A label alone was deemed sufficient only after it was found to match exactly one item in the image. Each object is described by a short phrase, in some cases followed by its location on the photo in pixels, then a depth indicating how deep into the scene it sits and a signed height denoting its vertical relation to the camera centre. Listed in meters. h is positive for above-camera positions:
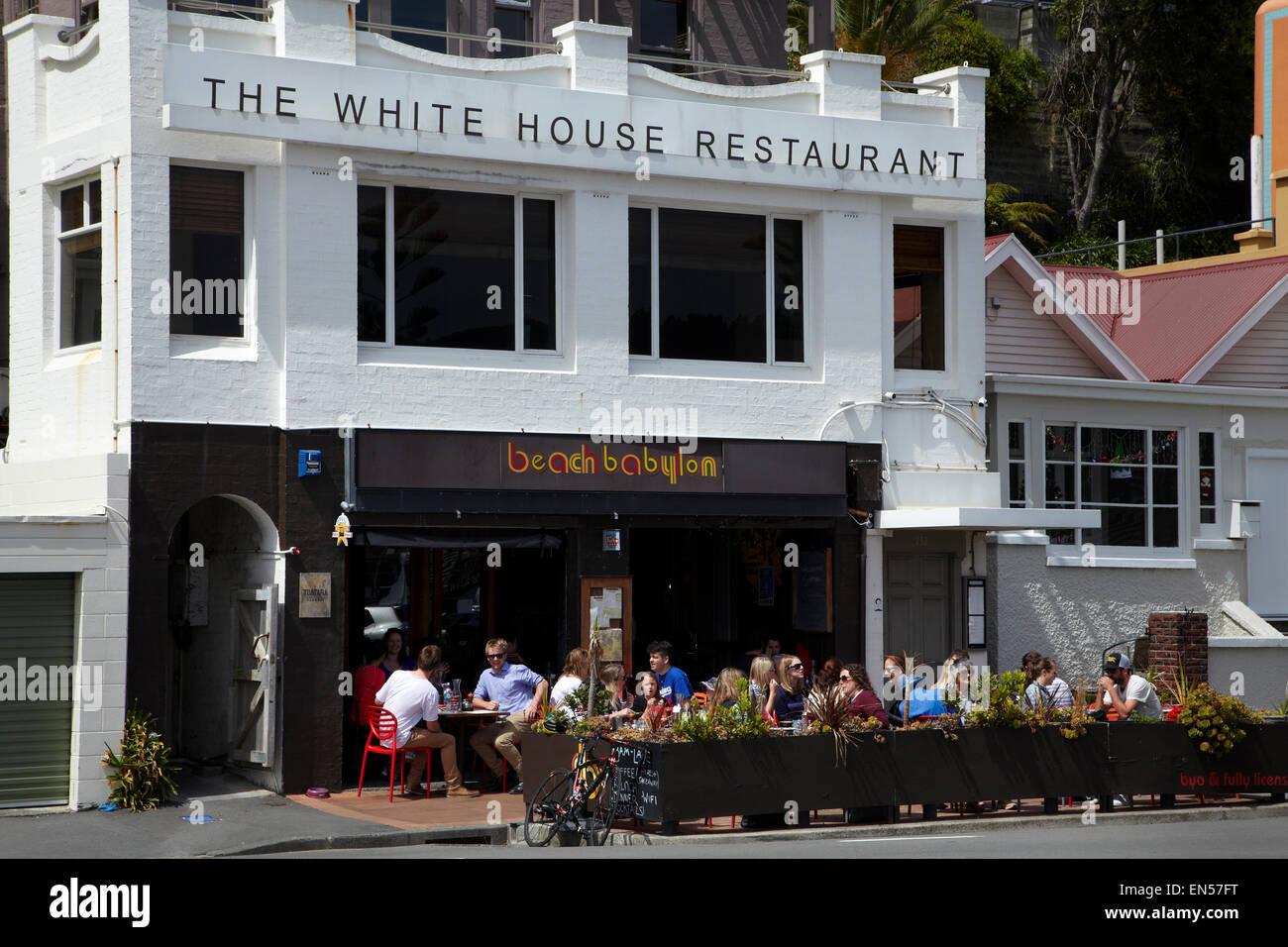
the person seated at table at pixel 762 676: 16.36 -1.30
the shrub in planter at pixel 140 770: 15.57 -2.10
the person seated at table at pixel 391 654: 17.31 -1.15
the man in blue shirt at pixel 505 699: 16.81 -1.58
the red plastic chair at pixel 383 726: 16.23 -1.77
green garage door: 15.54 -1.36
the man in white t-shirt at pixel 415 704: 16.27 -1.56
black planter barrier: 13.85 -1.98
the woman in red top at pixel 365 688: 17.06 -1.47
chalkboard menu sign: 13.74 -1.99
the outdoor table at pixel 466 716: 16.91 -1.75
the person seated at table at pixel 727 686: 15.09 -1.30
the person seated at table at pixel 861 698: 14.96 -1.38
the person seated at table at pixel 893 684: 17.55 -1.48
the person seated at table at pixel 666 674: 17.33 -1.35
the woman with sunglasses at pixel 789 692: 16.19 -1.46
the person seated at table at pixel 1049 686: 16.58 -1.44
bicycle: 13.88 -2.15
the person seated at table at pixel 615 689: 15.56 -1.42
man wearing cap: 16.41 -1.48
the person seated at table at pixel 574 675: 16.25 -1.29
